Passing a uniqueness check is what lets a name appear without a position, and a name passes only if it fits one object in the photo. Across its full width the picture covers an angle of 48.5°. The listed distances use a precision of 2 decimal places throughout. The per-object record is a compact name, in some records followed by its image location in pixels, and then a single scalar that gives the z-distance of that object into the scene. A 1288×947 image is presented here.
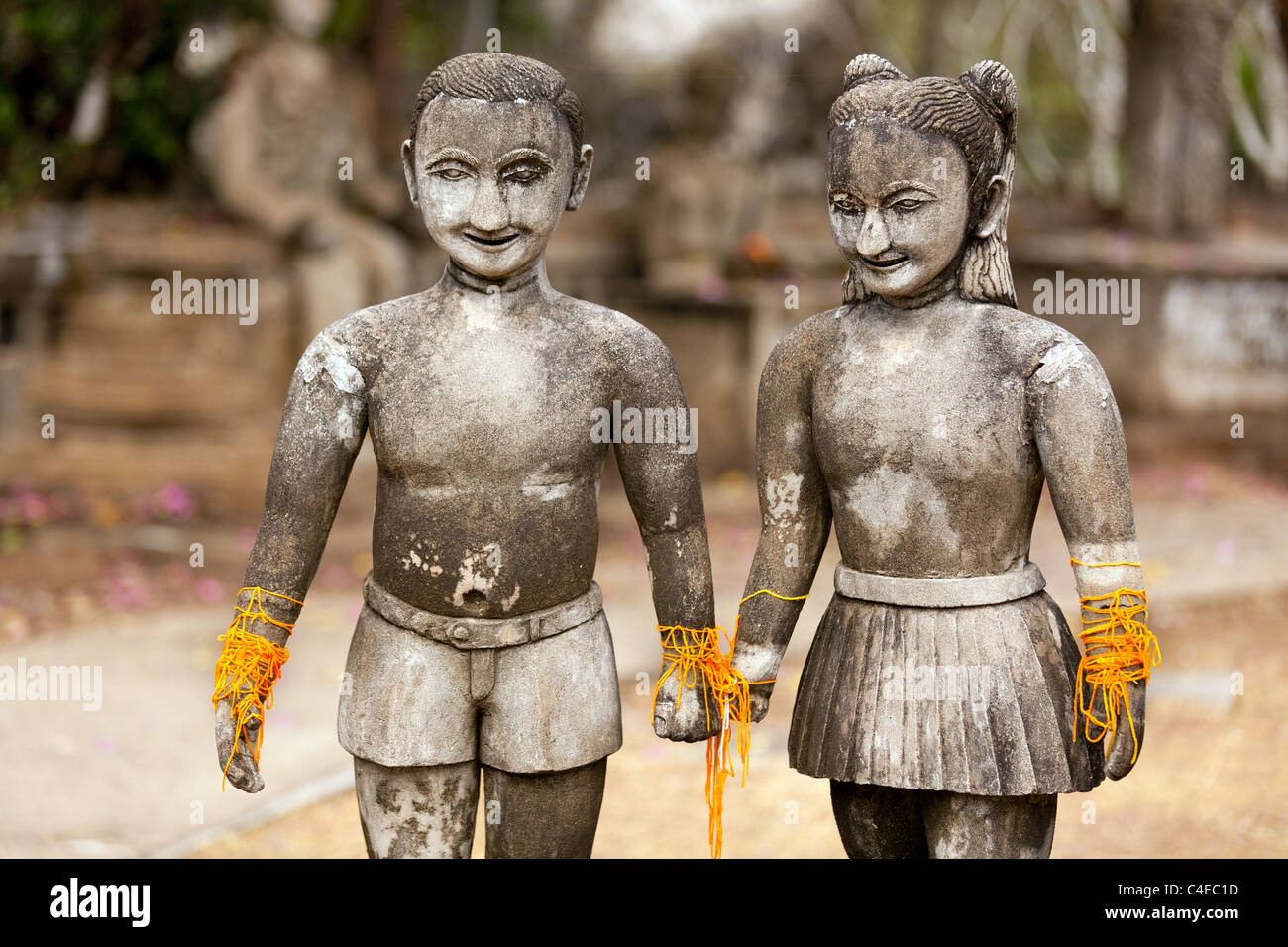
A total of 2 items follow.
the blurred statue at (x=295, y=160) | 9.62
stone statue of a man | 3.17
